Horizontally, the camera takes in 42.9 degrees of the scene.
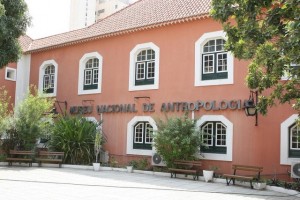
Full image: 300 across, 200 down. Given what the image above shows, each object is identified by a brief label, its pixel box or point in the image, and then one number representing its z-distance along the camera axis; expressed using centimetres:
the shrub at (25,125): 1886
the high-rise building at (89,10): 7675
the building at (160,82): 1504
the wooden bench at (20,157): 1812
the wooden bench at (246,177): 1327
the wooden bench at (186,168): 1506
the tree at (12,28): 1727
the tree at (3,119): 1878
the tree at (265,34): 853
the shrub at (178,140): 1534
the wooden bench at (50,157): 1819
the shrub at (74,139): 1844
